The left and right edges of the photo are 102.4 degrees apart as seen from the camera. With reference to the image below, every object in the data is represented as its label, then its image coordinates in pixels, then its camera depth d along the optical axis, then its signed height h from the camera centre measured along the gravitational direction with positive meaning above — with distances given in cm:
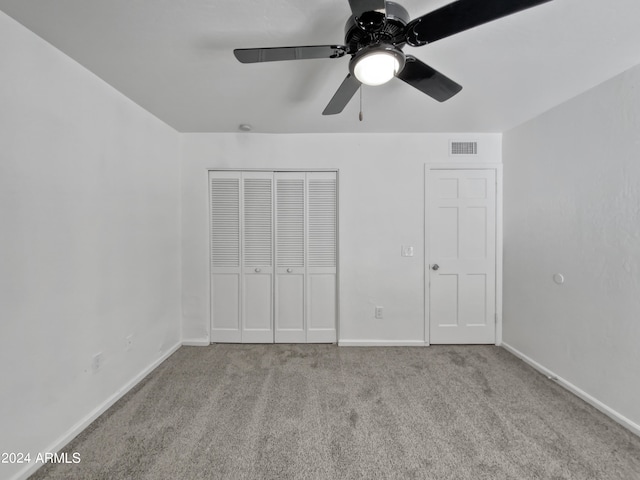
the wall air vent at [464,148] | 281 +94
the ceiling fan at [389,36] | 95 +83
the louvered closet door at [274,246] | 285 +13
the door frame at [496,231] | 281 +5
